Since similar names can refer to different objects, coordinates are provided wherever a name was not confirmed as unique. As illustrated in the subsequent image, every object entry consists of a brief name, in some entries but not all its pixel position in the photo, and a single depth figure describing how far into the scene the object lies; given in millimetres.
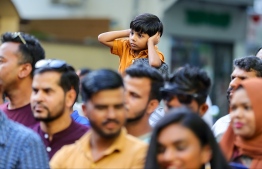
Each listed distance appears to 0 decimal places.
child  11352
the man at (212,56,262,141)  11266
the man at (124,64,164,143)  9197
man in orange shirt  8080
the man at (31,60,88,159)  9058
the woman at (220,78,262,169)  8653
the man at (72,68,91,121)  10732
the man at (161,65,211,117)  9097
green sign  36078
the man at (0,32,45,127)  10332
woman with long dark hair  7579
